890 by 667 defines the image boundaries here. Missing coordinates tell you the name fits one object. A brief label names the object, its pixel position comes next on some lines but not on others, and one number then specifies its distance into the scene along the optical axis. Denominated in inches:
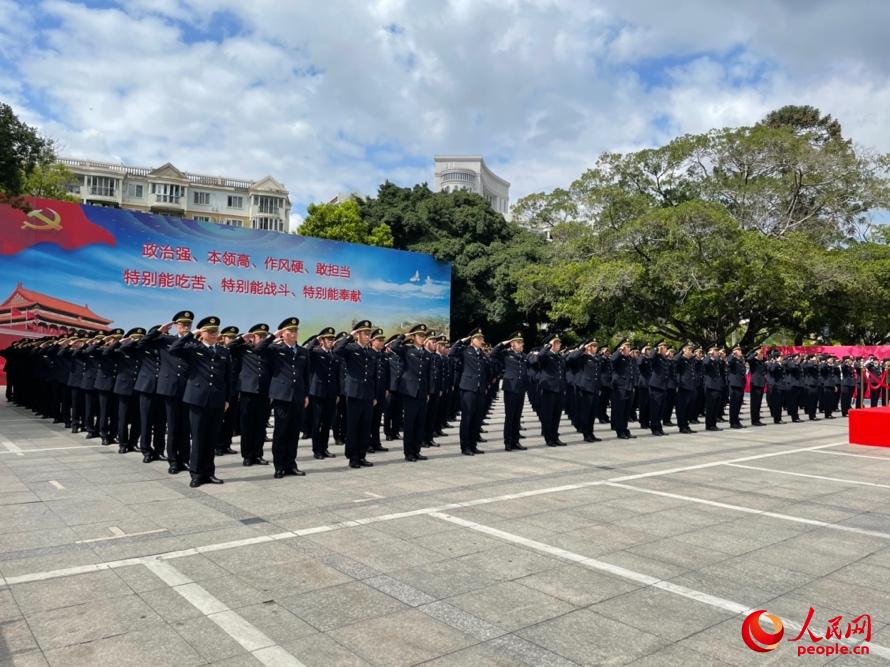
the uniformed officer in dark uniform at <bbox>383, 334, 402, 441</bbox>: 405.7
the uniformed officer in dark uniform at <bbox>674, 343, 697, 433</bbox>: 486.3
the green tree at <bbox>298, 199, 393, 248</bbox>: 1241.4
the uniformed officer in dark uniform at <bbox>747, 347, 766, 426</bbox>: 560.1
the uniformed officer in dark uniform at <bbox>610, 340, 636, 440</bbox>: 440.5
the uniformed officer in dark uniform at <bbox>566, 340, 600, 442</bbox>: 418.9
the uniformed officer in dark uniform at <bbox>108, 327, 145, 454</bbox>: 329.4
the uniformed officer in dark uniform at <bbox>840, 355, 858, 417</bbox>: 679.1
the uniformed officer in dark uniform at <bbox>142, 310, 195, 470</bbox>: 265.1
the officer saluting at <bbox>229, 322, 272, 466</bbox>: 293.6
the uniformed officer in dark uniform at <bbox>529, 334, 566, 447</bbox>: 391.9
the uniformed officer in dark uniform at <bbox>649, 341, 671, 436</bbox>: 467.1
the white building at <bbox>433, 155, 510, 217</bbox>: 3570.4
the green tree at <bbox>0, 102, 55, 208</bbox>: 526.6
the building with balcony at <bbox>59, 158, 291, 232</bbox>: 2244.1
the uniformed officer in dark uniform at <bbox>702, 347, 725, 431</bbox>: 506.6
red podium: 427.8
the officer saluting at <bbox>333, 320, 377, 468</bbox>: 302.4
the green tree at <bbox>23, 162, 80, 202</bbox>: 1227.2
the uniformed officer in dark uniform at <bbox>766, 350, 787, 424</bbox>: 584.1
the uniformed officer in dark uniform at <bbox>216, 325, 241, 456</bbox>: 321.1
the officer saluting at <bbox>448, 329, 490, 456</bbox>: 352.8
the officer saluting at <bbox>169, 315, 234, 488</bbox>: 251.9
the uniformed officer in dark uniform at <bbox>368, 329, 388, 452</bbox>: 341.1
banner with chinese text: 722.2
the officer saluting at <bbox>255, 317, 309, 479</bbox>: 273.9
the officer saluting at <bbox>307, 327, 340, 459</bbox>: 331.9
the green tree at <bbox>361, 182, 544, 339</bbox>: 1168.8
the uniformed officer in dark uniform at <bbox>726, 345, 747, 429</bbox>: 539.5
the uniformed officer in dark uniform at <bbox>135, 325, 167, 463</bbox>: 307.0
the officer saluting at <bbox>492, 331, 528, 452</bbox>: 374.3
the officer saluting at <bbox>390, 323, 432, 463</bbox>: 324.8
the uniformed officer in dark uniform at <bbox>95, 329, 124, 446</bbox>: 347.9
